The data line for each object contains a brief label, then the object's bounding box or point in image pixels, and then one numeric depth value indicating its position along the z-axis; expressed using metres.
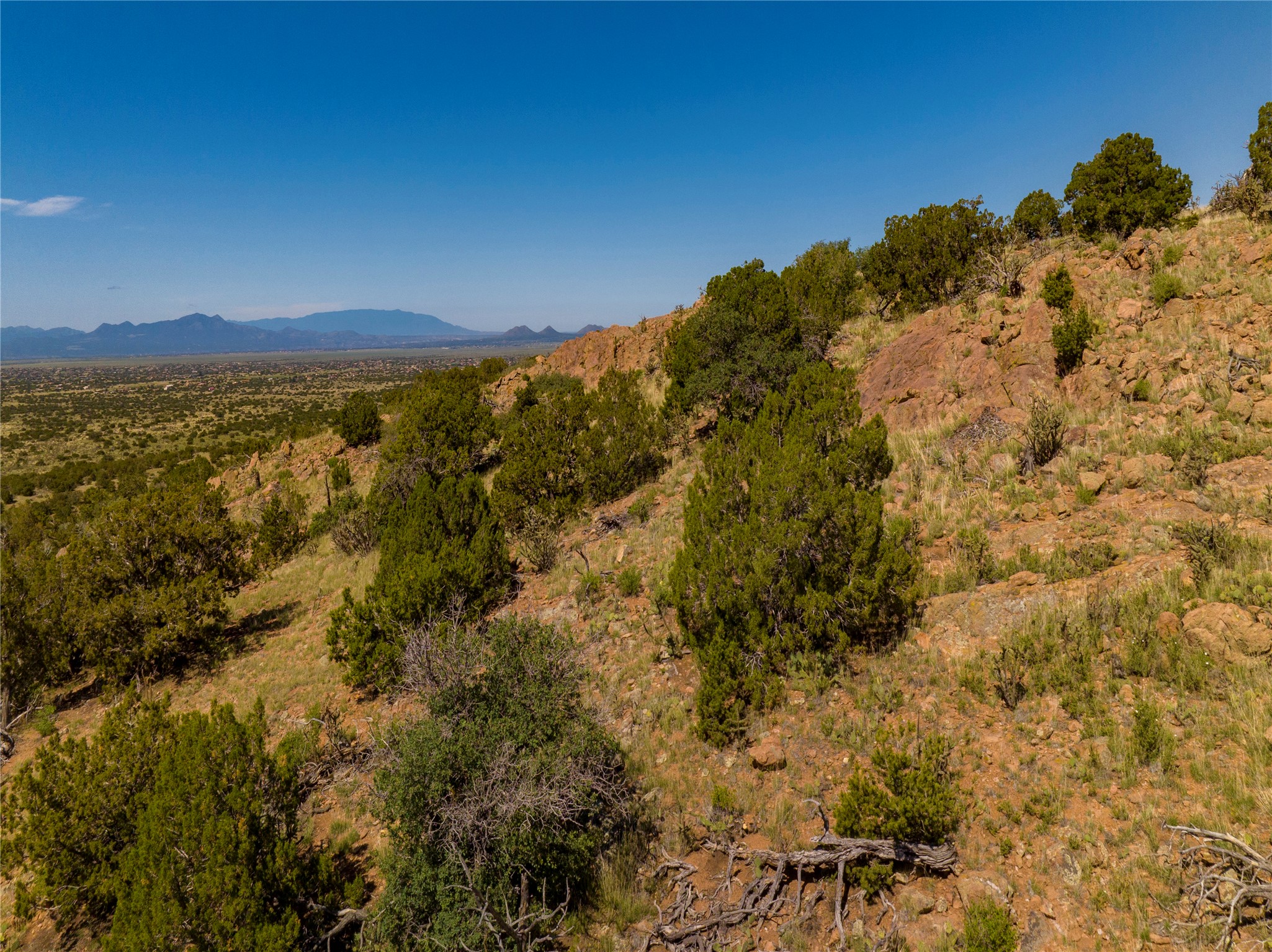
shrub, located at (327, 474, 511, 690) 9.45
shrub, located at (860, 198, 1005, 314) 17.23
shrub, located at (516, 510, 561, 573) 12.34
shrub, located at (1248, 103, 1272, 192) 12.68
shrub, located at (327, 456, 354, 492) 22.88
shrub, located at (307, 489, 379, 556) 16.44
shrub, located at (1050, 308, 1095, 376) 10.26
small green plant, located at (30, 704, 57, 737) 9.61
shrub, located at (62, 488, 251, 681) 10.95
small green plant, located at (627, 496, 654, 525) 13.25
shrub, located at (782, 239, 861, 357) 17.53
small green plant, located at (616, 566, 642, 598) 10.04
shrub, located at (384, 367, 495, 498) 16.41
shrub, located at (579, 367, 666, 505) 15.52
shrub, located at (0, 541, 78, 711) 10.40
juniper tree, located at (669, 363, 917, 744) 6.98
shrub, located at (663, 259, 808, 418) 16.02
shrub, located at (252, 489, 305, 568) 16.47
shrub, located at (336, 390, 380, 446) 28.34
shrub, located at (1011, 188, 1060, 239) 19.91
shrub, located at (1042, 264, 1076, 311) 11.38
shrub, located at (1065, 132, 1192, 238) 14.77
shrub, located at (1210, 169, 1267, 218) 12.32
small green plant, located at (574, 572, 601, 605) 10.24
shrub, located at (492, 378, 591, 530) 14.43
